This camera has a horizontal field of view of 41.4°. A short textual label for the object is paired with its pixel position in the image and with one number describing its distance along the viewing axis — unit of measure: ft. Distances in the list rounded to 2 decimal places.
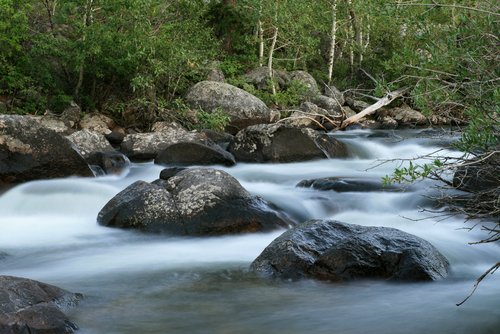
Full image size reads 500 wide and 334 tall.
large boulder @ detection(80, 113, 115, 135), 54.70
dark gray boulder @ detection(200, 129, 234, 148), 53.11
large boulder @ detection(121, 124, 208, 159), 46.93
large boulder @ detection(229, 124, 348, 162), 47.52
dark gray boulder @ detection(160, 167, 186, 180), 33.01
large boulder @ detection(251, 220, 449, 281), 22.47
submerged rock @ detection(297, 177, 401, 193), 36.68
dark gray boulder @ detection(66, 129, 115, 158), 44.31
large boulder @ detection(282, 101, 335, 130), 67.21
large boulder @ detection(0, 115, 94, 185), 36.96
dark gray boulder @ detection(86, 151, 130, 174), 42.93
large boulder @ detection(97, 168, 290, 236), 29.01
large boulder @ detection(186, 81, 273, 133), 60.85
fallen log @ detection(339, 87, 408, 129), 52.06
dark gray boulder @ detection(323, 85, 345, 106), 77.80
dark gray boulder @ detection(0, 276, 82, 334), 15.72
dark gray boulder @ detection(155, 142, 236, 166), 43.71
